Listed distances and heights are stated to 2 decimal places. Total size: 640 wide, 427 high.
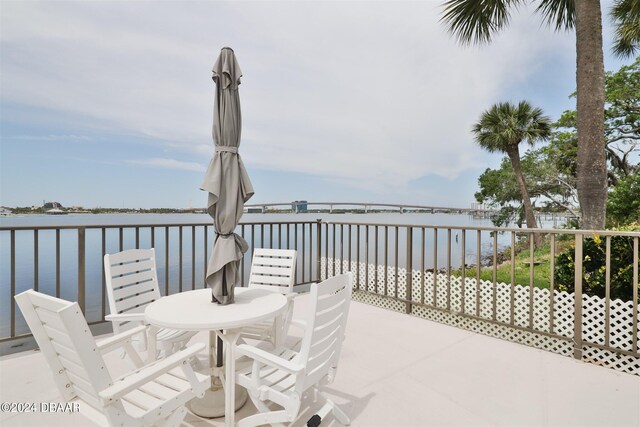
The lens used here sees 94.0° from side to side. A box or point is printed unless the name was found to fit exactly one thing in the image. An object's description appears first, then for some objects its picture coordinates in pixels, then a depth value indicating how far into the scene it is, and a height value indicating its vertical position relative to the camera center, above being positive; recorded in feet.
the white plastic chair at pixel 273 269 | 9.93 -1.99
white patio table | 5.35 -2.04
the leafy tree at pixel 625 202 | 35.78 +1.21
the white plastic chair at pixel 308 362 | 4.80 -2.55
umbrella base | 6.24 -4.16
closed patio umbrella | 6.46 +0.60
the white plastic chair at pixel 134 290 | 7.14 -2.19
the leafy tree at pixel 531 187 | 53.26 +5.10
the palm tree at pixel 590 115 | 14.01 +4.67
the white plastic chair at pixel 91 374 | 3.63 -2.21
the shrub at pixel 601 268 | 9.37 -1.86
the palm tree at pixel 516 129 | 46.16 +12.96
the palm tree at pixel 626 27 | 18.30 +15.44
